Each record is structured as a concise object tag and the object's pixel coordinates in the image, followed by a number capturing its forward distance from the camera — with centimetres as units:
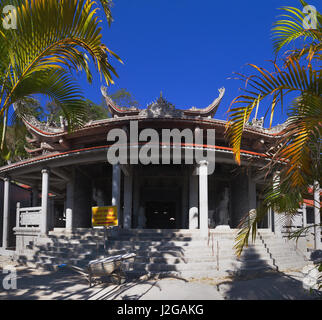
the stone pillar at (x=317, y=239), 1356
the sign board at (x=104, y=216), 973
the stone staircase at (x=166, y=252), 855
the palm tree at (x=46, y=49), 338
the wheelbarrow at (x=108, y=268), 712
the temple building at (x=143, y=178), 1253
